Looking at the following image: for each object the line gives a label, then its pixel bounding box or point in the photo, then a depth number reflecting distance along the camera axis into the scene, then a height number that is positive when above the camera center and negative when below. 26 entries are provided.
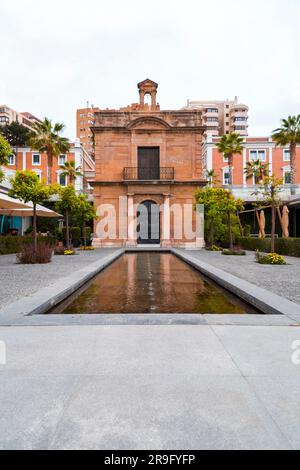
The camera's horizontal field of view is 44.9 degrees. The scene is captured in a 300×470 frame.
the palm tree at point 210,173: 43.16 +7.49
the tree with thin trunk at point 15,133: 57.66 +16.35
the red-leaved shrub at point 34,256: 14.48 -0.83
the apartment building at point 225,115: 90.62 +30.61
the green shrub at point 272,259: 14.05 -1.01
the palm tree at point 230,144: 33.84 +8.50
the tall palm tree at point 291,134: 33.31 +9.23
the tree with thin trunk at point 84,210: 21.84 +1.57
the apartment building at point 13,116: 90.25 +31.95
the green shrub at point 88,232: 30.31 +0.26
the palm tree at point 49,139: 35.28 +9.45
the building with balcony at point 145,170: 30.72 +5.59
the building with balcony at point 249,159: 49.62 +10.32
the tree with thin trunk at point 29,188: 14.79 +1.93
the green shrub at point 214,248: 24.70 -0.95
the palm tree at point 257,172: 35.68 +6.33
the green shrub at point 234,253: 19.30 -1.01
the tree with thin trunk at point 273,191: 15.16 +1.84
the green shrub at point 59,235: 28.24 +0.02
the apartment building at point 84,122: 101.88 +32.38
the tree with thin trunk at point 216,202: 20.03 +1.82
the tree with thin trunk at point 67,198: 19.19 +1.99
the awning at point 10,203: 14.48 +1.35
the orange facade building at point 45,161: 48.62 +10.26
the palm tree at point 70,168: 38.12 +7.11
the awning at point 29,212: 20.39 +1.37
